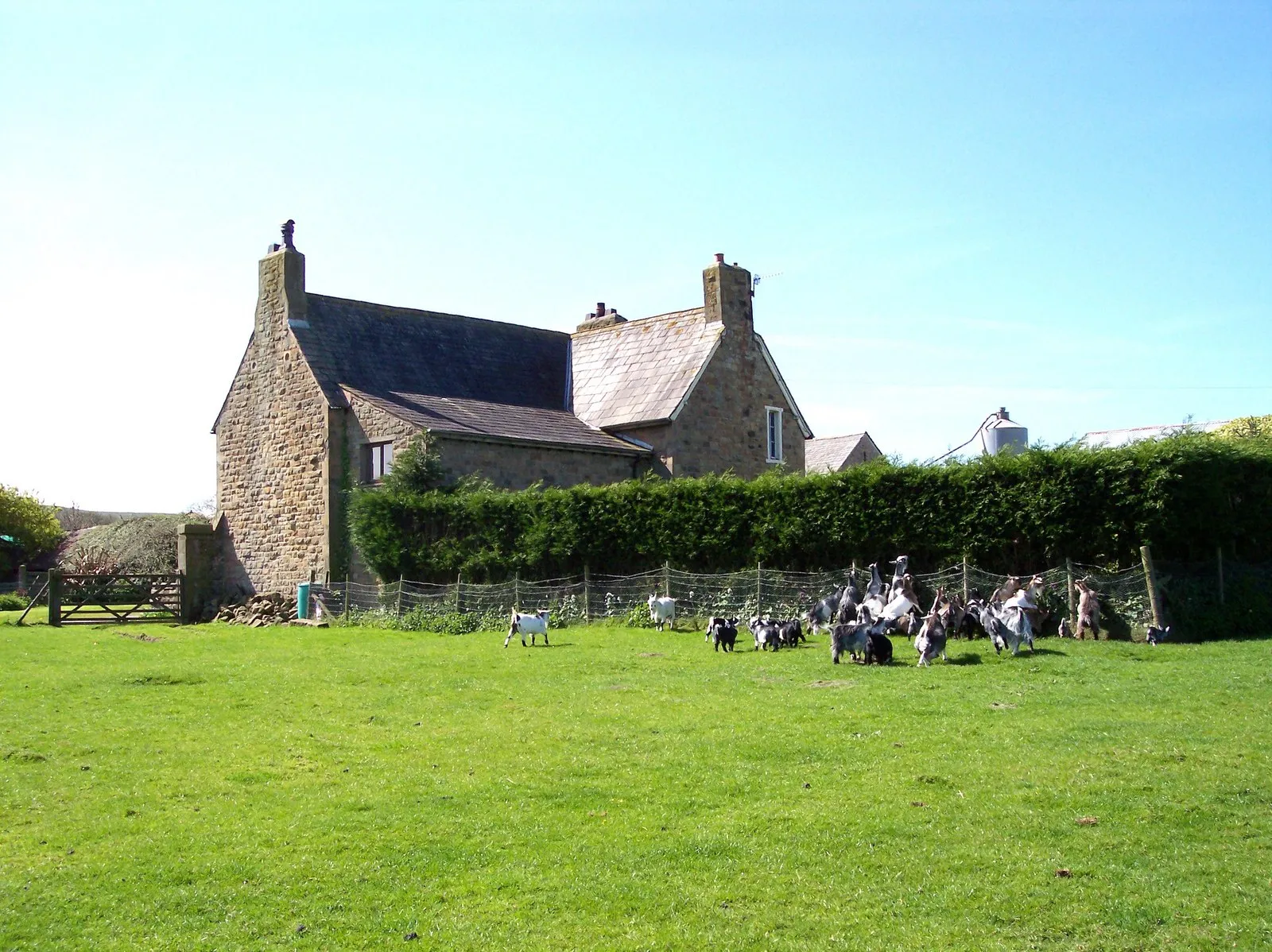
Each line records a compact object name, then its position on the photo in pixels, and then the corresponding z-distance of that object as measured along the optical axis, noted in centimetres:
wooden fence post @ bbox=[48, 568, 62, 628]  3088
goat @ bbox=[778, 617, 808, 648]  1958
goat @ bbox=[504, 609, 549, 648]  2167
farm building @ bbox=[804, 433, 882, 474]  5759
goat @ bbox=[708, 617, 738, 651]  1952
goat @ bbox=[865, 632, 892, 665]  1670
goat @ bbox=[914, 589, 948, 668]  1647
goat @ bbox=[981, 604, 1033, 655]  1711
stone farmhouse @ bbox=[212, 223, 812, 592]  3238
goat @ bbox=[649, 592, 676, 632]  2295
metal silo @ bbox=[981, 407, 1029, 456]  3381
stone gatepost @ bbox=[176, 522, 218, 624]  3509
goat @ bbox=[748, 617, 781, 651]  1931
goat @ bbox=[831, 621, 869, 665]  1698
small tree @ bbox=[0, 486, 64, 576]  4981
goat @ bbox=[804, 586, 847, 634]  2119
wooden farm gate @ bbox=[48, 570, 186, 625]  3259
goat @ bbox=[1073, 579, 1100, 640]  1877
